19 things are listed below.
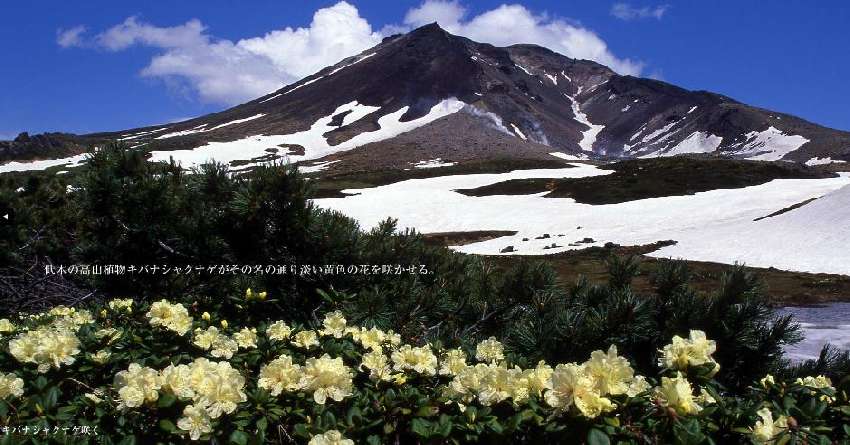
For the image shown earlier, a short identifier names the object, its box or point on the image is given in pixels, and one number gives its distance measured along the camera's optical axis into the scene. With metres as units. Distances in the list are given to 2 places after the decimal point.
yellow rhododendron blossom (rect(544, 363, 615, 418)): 1.85
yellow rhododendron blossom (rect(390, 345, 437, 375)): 2.61
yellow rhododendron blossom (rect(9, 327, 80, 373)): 2.40
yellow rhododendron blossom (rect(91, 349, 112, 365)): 2.51
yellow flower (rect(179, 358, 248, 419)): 1.91
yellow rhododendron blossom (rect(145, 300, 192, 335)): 2.95
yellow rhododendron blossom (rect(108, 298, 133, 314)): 3.97
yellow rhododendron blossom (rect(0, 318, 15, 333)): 3.47
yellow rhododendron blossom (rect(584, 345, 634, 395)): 1.95
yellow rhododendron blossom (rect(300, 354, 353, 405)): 2.19
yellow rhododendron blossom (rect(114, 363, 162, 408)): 1.95
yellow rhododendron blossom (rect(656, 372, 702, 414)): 1.87
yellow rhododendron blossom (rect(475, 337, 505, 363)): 2.91
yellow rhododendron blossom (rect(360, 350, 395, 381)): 2.53
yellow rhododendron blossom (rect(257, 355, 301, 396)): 2.23
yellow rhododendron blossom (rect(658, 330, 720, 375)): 2.23
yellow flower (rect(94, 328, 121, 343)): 2.75
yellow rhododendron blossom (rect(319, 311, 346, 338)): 3.16
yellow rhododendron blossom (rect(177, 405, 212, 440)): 1.85
